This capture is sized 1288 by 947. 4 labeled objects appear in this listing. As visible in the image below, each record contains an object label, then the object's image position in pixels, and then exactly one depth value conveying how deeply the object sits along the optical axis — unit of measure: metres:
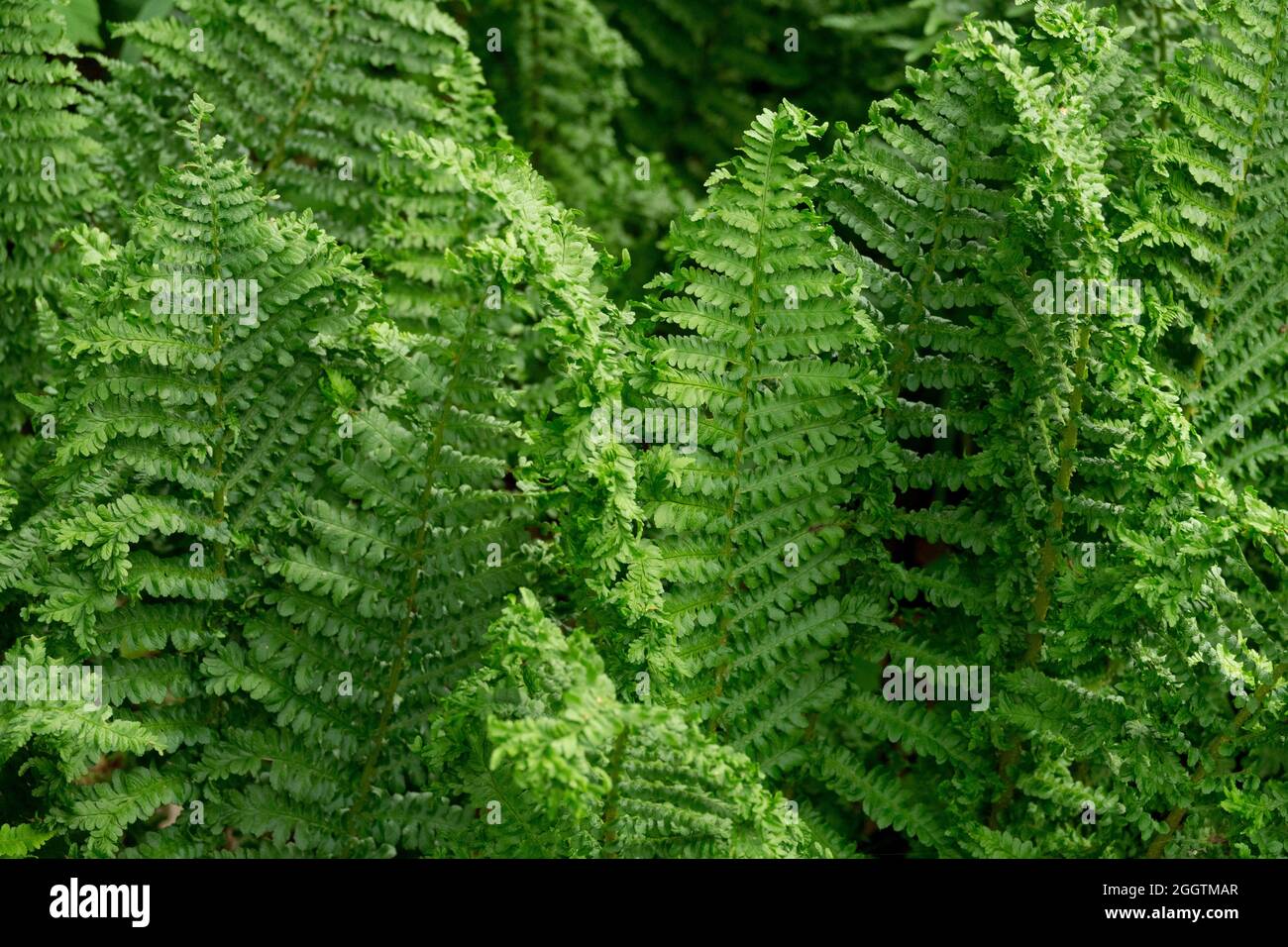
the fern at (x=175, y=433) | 1.95
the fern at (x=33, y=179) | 2.47
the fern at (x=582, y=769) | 1.51
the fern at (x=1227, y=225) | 2.16
